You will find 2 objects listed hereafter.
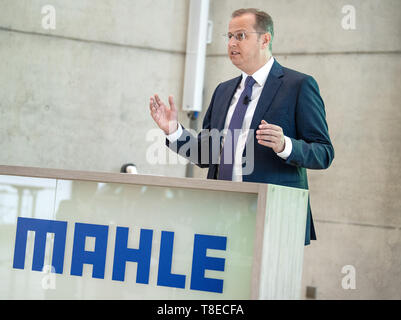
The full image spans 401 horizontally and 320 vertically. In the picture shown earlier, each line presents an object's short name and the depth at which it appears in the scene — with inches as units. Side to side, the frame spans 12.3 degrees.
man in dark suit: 263.4
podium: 248.3
